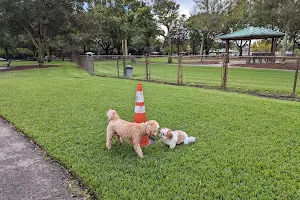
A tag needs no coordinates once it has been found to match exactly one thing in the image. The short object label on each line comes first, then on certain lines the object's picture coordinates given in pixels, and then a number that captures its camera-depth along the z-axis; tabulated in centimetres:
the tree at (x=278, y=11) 1530
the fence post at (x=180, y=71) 900
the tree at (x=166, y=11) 2948
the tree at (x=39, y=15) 1647
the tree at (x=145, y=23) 2888
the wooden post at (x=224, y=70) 779
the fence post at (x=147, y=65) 1013
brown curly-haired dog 287
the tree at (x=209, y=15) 2697
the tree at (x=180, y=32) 3892
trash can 1245
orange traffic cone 347
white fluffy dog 317
